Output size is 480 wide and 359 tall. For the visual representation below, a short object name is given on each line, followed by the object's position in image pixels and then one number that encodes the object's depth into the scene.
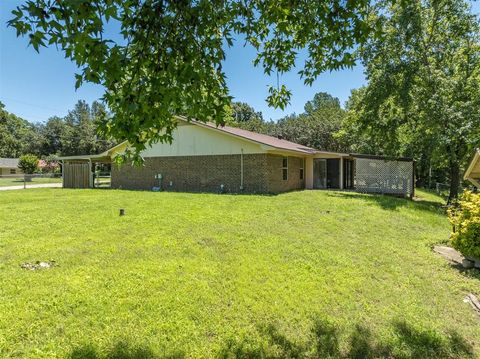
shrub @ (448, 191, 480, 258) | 5.91
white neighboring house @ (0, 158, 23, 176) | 46.62
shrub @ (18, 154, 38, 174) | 38.06
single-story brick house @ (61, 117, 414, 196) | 16.66
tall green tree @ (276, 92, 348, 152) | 41.22
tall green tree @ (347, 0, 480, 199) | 14.70
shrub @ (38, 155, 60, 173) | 49.50
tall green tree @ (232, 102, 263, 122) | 60.22
